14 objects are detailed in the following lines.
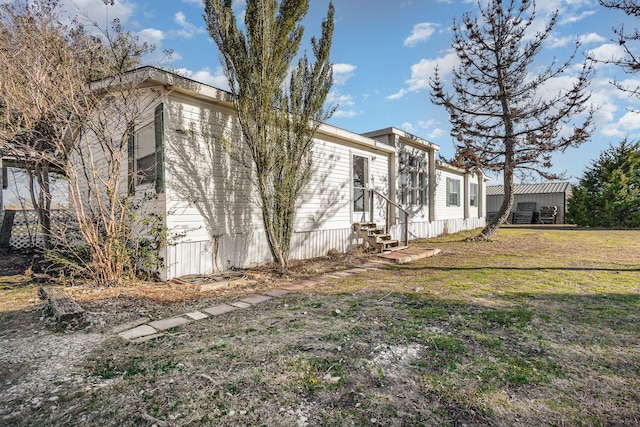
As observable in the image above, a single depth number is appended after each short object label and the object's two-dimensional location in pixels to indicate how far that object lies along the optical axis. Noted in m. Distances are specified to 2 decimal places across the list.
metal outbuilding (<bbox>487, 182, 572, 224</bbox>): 25.34
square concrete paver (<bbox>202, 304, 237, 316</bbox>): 4.06
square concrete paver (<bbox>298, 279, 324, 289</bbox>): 5.53
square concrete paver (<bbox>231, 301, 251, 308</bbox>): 4.34
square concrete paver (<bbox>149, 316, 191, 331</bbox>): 3.55
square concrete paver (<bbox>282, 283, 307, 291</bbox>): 5.26
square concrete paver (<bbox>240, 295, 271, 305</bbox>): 4.57
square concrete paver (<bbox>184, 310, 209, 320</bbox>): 3.88
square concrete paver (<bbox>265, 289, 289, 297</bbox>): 4.93
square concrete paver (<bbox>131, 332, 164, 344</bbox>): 3.16
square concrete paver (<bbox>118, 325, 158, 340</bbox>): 3.30
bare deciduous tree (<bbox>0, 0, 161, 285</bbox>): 4.78
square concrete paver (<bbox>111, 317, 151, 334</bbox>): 3.48
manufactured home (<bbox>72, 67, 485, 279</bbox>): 5.63
